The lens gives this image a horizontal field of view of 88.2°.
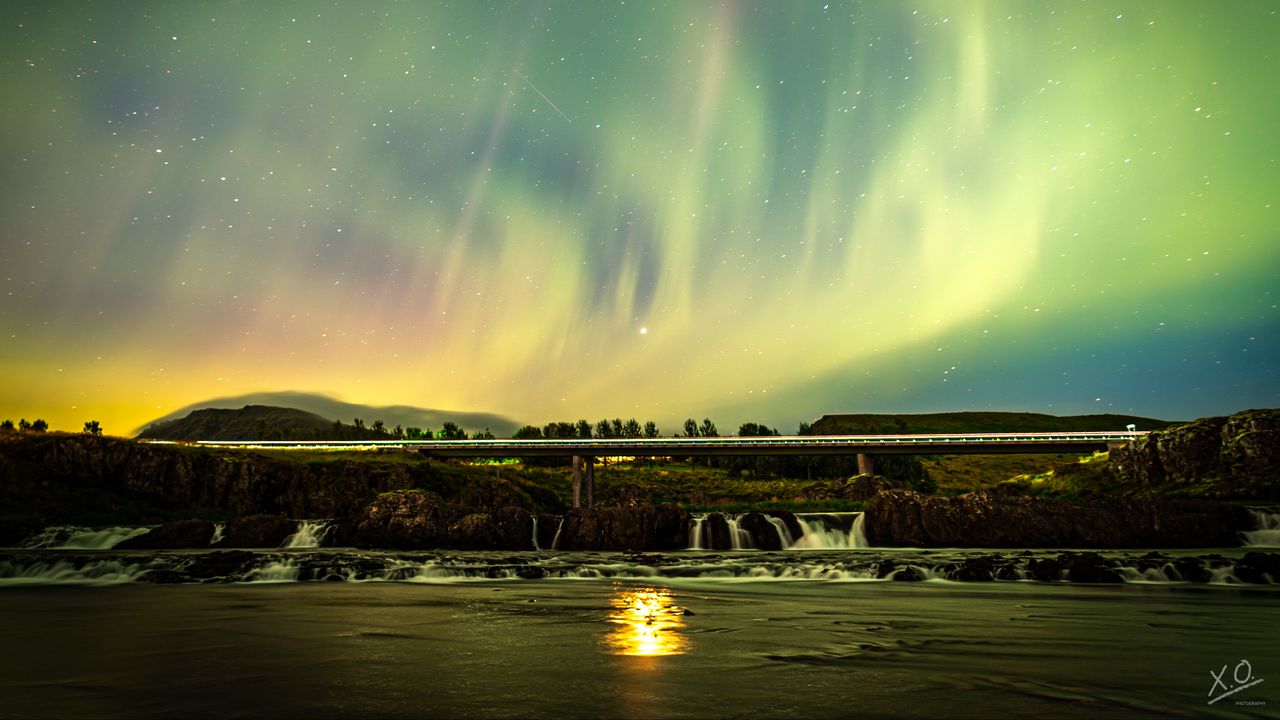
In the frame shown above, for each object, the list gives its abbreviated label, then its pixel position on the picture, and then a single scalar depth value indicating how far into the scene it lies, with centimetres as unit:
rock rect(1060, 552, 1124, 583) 2373
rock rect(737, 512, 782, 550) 5022
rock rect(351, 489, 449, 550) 4600
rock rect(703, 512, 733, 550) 4903
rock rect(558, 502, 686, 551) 4678
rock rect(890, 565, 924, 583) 2546
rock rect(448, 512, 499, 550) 4550
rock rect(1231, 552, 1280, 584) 2319
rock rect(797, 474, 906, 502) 8575
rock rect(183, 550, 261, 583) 2669
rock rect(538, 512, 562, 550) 4769
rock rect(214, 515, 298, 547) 4769
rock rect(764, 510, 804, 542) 5166
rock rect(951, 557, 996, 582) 2481
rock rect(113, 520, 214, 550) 4741
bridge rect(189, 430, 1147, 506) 9969
